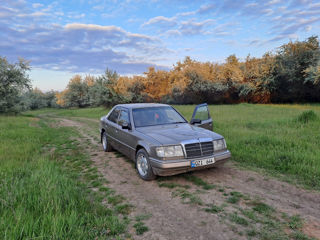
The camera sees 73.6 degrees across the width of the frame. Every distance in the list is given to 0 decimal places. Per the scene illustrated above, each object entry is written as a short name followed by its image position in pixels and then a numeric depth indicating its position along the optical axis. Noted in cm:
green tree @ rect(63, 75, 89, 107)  5778
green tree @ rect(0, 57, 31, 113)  2688
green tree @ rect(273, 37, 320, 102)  2566
